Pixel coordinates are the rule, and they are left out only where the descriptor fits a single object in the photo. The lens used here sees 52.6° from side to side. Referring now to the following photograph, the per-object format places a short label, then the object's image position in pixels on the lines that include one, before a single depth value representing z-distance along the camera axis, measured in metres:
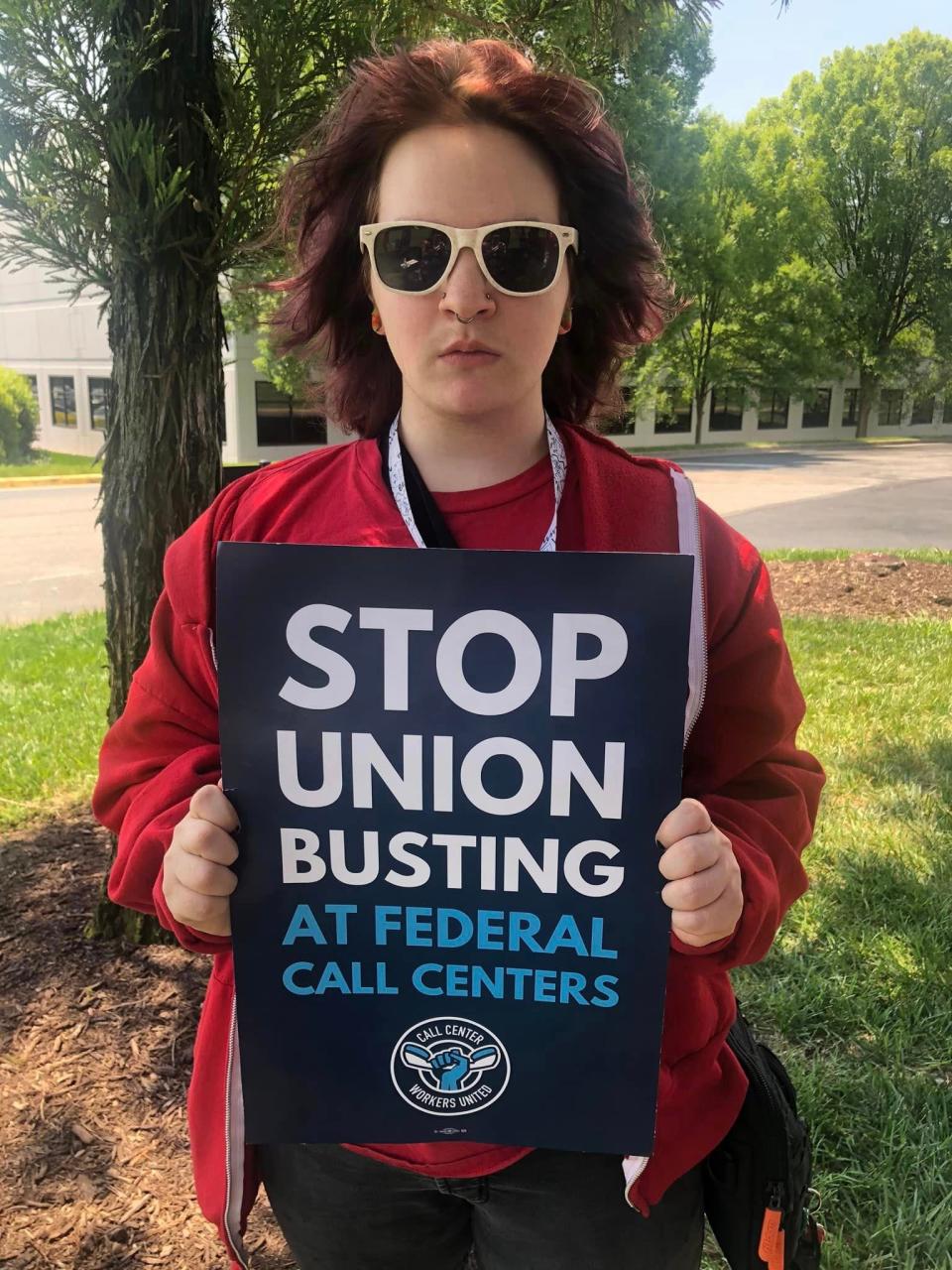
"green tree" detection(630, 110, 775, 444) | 24.61
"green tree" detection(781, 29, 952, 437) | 34.66
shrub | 22.45
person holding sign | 1.14
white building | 23.53
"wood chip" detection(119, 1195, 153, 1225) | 2.16
